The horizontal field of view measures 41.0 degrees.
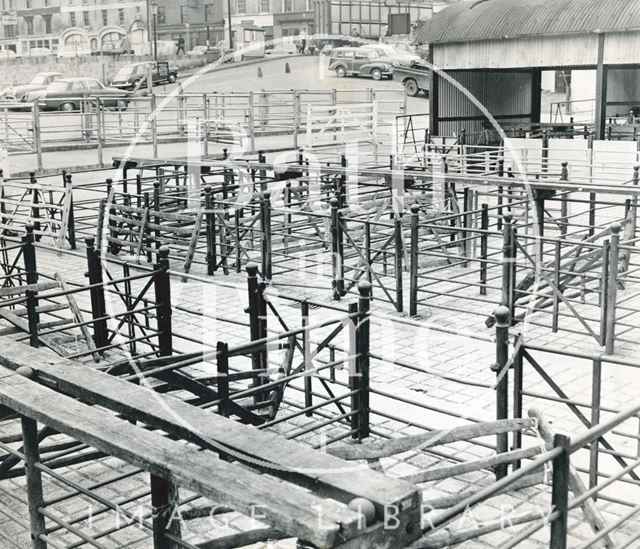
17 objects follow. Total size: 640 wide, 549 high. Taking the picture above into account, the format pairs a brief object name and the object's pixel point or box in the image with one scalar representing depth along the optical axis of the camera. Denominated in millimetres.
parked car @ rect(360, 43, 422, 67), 46281
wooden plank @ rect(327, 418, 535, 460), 5547
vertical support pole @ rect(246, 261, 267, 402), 8741
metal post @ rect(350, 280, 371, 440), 7680
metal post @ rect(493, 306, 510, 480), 7074
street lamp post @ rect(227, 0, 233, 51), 68550
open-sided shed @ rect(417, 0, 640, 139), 23016
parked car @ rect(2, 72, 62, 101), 40056
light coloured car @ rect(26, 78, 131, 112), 38125
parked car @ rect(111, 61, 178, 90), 47031
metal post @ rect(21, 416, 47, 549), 4344
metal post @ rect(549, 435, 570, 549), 4031
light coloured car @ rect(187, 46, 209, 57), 68812
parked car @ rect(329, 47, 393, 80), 47812
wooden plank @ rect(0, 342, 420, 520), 2994
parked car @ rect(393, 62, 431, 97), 44656
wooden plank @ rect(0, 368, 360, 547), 2795
